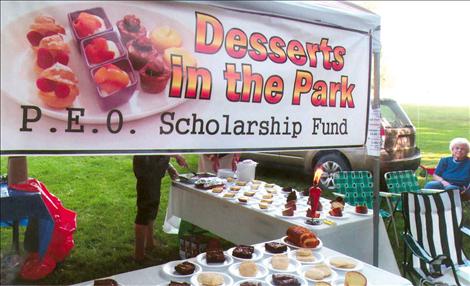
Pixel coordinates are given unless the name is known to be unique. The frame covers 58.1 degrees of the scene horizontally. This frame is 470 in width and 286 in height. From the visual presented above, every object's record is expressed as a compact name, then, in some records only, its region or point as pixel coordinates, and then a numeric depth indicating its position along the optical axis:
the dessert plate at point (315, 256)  2.27
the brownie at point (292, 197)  3.61
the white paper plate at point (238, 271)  2.07
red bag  3.48
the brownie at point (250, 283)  1.93
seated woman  5.56
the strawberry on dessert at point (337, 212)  3.32
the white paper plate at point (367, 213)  3.41
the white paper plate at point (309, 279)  2.05
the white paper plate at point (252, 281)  1.96
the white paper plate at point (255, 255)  2.28
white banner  1.58
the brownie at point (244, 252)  2.29
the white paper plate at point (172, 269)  2.04
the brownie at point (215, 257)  2.22
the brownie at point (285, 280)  1.96
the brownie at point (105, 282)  1.89
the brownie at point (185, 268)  2.05
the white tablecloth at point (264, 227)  3.15
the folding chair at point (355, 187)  5.18
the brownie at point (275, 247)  2.41
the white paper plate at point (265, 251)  2.40
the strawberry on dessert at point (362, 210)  3.43
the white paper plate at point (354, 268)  2.19
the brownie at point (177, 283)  1.90
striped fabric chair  3.33
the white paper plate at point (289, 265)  2.16
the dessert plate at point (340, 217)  3.29
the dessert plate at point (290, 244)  2.51
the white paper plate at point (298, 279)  1.98
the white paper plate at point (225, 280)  1.95
